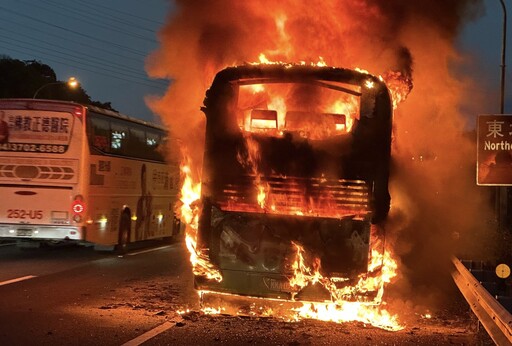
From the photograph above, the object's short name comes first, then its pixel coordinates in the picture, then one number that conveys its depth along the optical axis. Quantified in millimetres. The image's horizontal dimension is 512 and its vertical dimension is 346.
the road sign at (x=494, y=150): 14922
